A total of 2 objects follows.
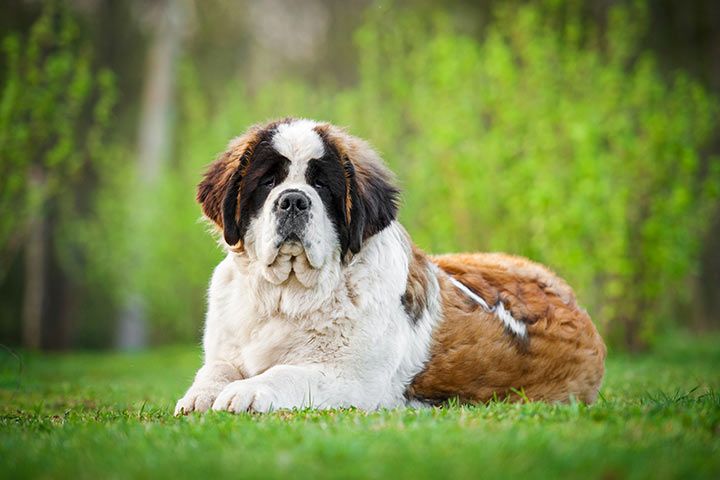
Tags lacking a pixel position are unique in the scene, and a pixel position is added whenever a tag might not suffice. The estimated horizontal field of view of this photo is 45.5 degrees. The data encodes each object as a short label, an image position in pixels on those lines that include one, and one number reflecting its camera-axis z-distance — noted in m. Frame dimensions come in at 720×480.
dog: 4.69
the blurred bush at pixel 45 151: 11.51
